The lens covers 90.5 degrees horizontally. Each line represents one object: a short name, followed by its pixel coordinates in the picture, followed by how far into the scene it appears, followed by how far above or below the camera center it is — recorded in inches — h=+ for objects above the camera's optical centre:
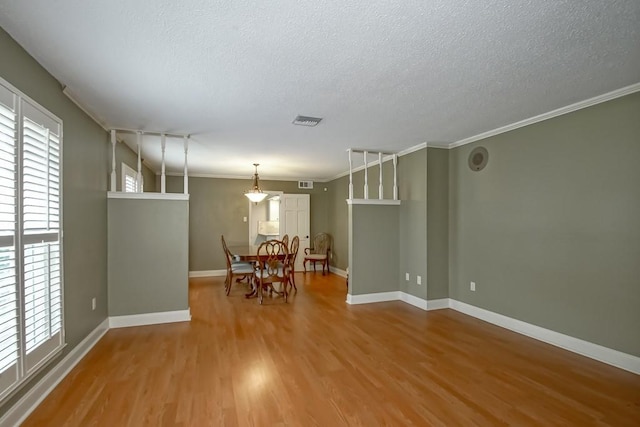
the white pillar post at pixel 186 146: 166.9 +38.4
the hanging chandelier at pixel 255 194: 258.4 +19.3
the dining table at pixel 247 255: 213.9 -25.4
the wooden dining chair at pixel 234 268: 215.2 -34.9
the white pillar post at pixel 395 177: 210.2 +26.1
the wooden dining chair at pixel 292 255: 220.5 -26.2
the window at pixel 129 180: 180.3 +23.3
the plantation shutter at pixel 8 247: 72.0 -6.5
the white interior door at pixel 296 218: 317.1 -0.7
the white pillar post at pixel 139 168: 157.5 +25.6
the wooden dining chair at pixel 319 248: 313.1 -32.3
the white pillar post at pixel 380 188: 206.5 +18.5
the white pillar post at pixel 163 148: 163.9 +36.0
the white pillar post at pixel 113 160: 154.9 +29.2
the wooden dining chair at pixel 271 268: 201.0 -33.6
